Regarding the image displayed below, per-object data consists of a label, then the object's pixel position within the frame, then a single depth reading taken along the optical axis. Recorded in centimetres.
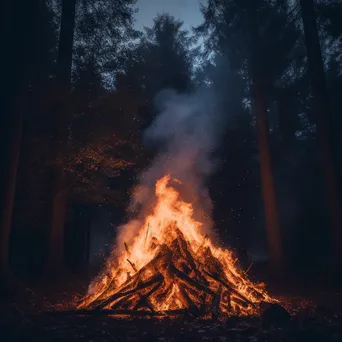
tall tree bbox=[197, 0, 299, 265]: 1455
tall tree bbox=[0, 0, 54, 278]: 1046
